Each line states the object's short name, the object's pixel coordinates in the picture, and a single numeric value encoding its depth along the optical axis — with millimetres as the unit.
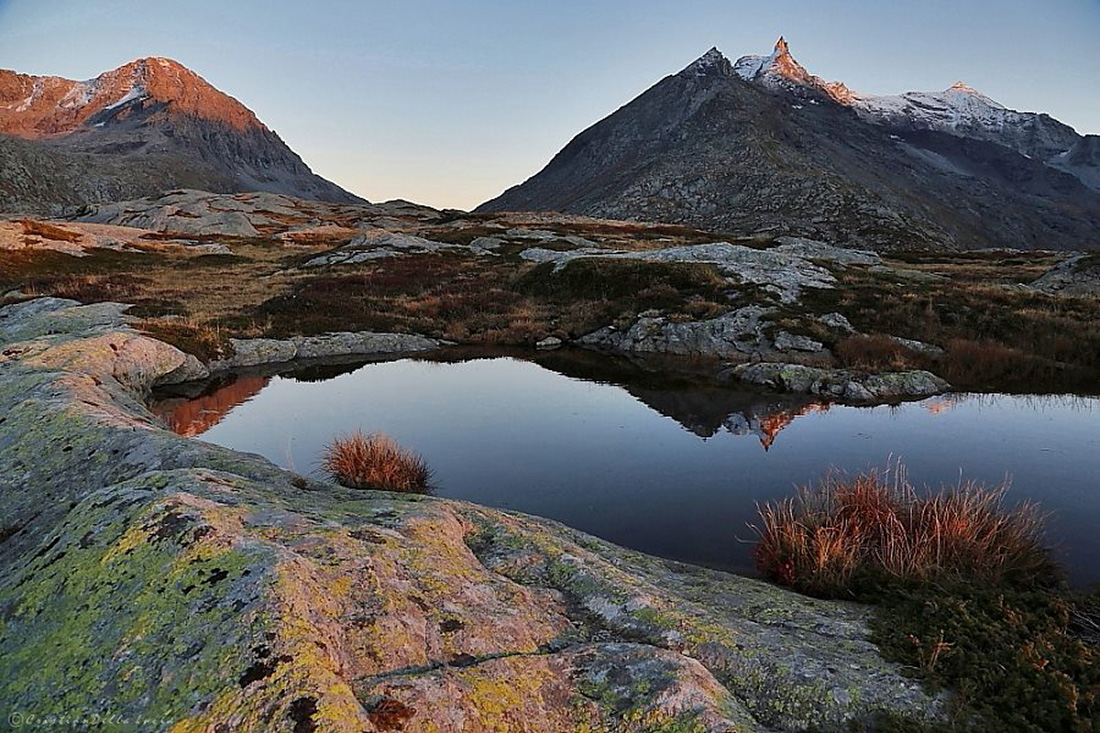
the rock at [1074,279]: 45500
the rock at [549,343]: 35150
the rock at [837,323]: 32188
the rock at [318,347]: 29484
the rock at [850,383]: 23547
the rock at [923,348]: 28797
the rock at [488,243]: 72812
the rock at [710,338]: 30716
